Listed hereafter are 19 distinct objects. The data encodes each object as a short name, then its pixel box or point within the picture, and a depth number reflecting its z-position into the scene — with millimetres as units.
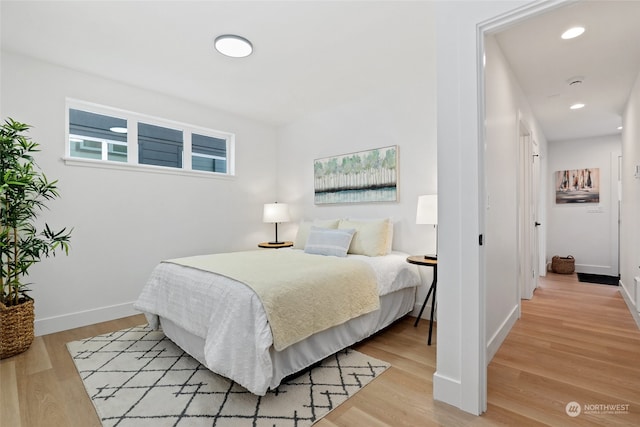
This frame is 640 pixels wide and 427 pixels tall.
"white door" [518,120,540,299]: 3551
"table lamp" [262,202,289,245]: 4379
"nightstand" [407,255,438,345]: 2612
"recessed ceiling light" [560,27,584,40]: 2178
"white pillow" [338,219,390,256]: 3115
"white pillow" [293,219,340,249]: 3611
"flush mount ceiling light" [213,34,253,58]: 2467
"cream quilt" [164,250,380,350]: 1842
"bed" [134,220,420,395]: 1771
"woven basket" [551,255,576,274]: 5193
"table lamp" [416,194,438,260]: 2854
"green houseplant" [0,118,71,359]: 2338
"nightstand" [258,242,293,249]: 4211
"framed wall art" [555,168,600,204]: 5184
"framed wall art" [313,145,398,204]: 3510
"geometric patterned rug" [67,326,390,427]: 1644
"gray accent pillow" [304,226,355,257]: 3084
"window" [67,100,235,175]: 3182
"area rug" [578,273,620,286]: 4578
